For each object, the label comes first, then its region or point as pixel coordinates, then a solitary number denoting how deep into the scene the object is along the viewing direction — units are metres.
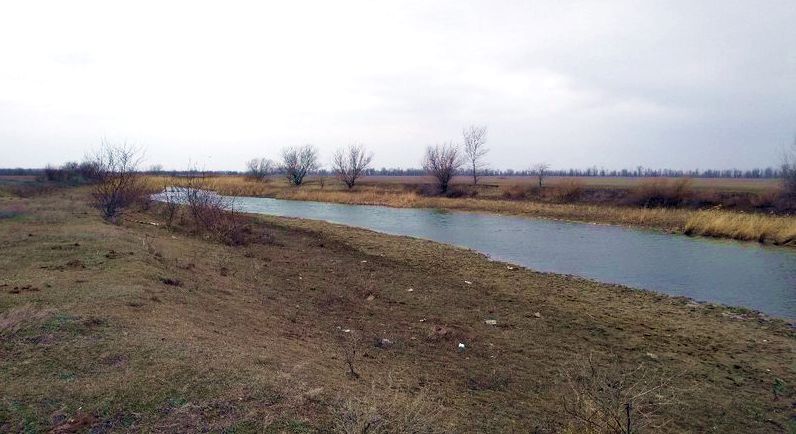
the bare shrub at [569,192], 38.34
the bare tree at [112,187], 15.88
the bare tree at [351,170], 57.72
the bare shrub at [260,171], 66.12
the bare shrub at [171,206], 17.59
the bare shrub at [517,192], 40.78
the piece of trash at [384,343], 6.57
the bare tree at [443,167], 46.97
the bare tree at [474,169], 56.21
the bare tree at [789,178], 28.17
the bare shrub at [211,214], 15.10
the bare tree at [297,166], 62.88
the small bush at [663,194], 33.31
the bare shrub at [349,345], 5.19
